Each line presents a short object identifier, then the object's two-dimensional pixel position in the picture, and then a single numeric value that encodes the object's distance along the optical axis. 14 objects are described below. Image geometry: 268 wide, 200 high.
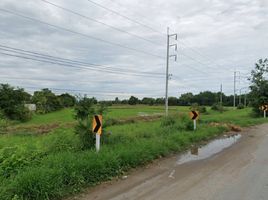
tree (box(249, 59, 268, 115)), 27.49
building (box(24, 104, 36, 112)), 43.91
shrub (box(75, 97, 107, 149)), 6.31
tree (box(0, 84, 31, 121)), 34.79
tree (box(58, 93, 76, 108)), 50.47
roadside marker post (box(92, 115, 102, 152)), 5.97
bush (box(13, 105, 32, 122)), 34.95
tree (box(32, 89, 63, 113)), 48.38
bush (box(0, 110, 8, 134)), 7.42
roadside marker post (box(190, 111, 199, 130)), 11.22
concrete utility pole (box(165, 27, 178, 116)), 24.70
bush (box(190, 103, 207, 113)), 13.91
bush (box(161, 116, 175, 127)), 13.29
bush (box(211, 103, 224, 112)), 46.95
